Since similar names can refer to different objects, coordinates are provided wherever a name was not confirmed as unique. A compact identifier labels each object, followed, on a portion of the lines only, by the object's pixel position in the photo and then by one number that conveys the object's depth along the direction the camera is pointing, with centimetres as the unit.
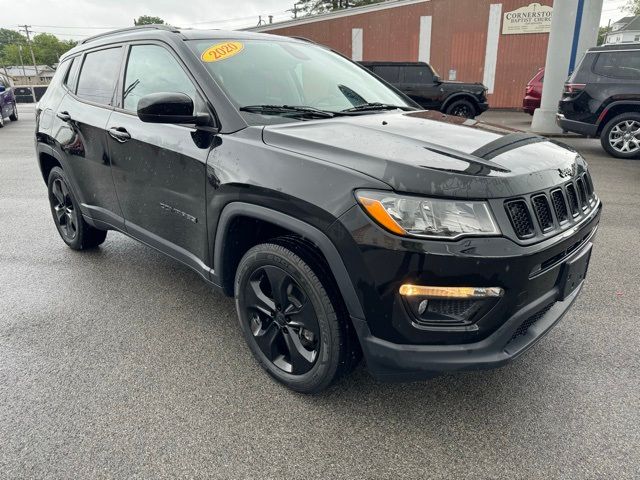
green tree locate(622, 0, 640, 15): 5509
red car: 1336
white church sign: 2045
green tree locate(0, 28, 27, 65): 11144
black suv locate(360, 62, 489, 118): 1425
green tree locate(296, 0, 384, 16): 4253
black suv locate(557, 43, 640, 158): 857
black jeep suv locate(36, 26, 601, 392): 184
